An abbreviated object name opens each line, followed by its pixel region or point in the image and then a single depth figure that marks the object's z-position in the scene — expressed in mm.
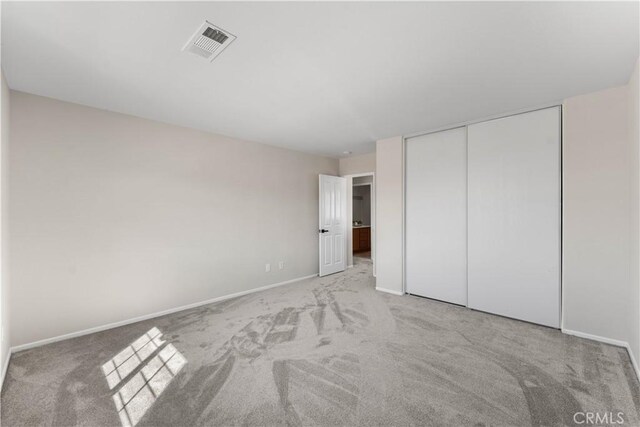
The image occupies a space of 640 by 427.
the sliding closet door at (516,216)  3012
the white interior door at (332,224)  5465
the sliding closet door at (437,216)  3727
